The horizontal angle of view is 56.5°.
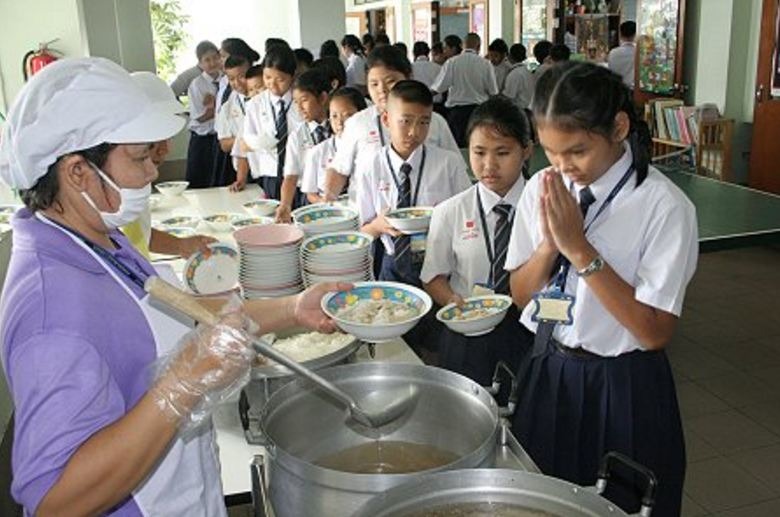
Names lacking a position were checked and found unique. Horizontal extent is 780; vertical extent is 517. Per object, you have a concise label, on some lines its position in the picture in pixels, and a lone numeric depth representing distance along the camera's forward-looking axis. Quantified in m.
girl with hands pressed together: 1.38
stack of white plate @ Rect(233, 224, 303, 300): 2.01
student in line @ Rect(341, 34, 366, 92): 7.61
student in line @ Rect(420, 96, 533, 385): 1.95
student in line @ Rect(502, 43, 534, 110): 7.60
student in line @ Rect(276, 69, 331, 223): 3.26
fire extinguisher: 4.12
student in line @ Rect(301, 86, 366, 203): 3.13
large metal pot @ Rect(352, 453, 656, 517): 0.95
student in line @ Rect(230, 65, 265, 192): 3.88
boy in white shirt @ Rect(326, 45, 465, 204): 2.88
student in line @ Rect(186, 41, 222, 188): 5.32
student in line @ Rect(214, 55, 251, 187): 4.28
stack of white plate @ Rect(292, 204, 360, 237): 2.31
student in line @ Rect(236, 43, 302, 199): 3.57
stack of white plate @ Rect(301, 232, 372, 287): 1.97
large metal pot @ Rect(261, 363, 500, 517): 1.26
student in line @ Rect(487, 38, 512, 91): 8.22
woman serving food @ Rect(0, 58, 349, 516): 0.84
